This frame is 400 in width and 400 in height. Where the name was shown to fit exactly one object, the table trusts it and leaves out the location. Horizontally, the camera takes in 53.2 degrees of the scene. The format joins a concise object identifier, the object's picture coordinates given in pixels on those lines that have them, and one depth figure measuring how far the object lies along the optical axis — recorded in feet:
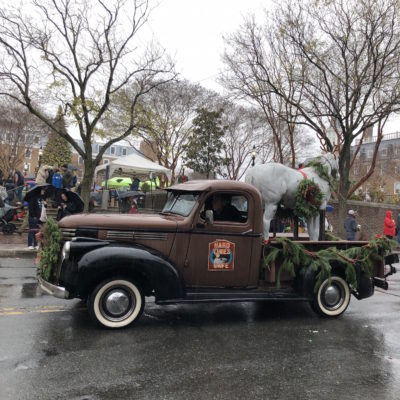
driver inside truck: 19.04
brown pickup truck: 16.76
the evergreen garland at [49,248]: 17.78
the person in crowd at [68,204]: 29.33
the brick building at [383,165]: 120.16
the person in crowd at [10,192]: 54.24
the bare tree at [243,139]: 103.60
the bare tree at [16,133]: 104.01
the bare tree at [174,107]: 93.76
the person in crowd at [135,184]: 68.63
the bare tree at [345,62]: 52.19
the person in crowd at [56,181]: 50.06
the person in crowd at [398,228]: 60.64
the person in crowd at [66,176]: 50.33
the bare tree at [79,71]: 51.62
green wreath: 24.36
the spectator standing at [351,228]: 51.03
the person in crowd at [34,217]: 38.06
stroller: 48.54
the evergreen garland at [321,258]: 19.83
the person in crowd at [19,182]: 59.11
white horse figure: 24.62
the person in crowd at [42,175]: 52.24
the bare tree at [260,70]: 59.41
